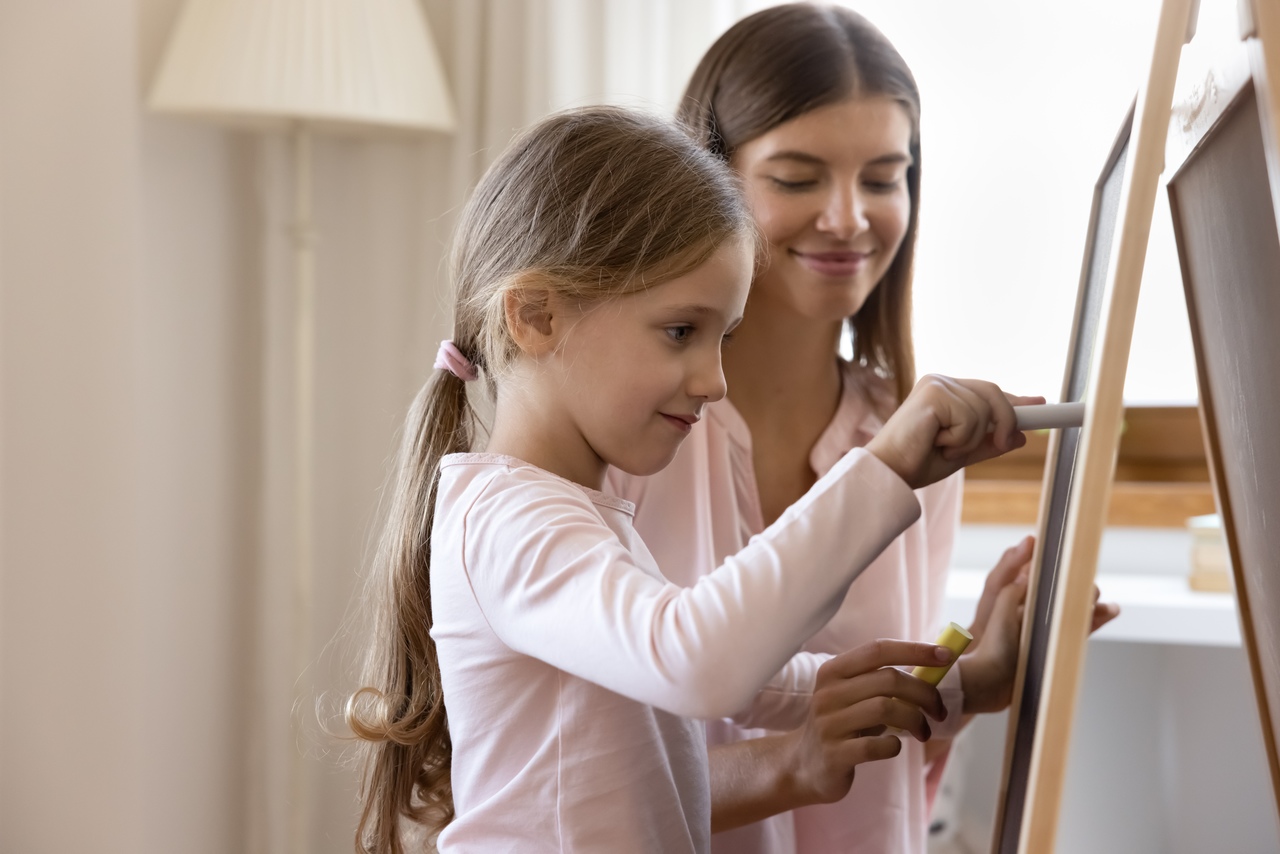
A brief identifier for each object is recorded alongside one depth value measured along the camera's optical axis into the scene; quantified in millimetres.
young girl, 666
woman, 1147
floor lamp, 1703
